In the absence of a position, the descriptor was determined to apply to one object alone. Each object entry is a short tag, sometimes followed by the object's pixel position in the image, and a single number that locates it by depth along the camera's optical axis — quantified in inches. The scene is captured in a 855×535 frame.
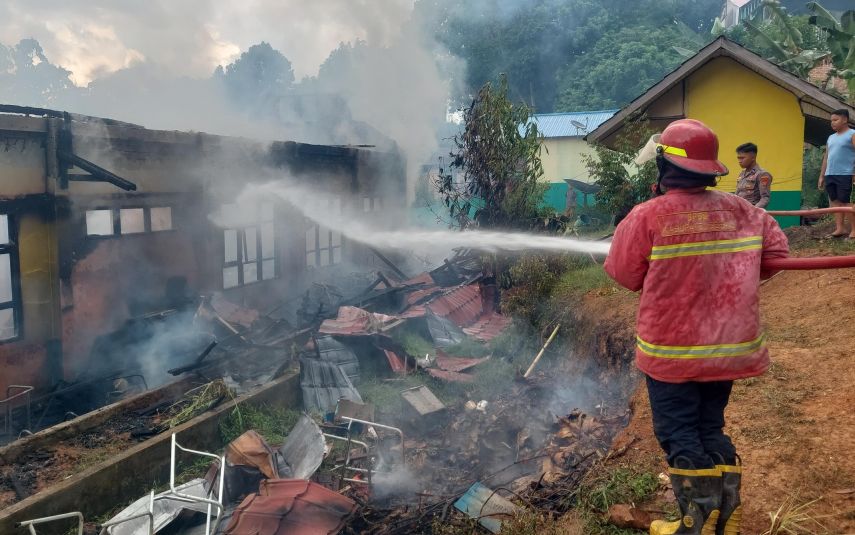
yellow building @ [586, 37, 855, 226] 449.7
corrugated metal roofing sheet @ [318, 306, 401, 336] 414.0
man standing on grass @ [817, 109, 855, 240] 315.0
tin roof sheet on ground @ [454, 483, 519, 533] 186.5
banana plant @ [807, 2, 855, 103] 520.1
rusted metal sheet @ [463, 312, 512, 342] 452.4
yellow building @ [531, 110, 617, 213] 1037.8
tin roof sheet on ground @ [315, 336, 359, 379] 379.9
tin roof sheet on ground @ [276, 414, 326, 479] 251.9
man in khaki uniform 295.6
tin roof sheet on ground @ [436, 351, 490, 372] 393.7
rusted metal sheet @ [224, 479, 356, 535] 195.2
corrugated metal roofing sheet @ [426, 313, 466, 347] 453.1
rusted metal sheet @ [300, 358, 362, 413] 340.5
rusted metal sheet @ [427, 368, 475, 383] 374.0
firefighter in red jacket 110.9
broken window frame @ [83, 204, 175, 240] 396.2
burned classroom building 353.7
